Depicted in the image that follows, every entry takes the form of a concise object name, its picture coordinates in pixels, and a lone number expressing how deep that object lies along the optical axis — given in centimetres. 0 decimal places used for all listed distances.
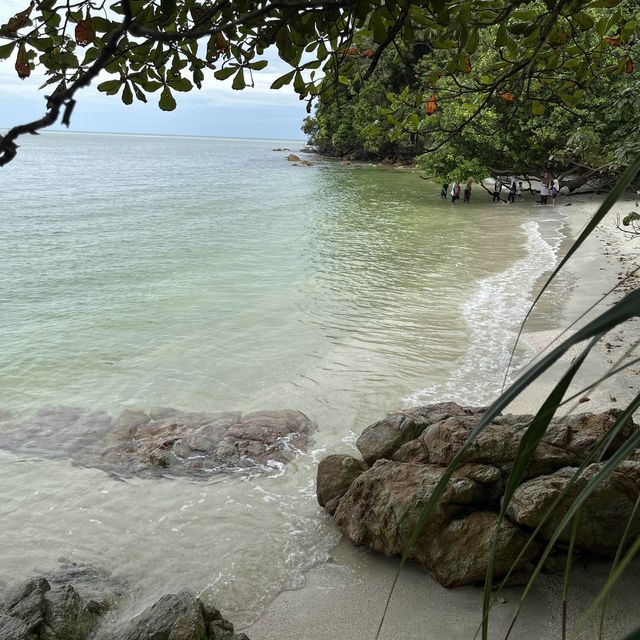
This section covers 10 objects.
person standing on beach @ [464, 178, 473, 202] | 2892
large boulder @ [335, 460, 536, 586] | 402
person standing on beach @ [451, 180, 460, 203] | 2839
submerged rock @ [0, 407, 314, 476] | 635
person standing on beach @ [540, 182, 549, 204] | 2742
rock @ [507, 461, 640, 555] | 381
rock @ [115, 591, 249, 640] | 339
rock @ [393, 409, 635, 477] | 428
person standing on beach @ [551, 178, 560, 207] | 2686
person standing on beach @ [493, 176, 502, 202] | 2994
